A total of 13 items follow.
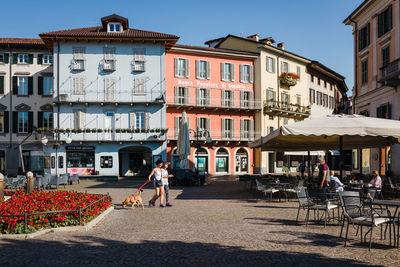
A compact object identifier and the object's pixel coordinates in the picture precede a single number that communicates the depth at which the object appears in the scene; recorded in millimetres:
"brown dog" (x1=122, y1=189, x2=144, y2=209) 13737
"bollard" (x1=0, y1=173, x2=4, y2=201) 14426
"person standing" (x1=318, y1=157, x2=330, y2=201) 13680
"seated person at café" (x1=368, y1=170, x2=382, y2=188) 14525
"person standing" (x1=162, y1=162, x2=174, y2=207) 14312
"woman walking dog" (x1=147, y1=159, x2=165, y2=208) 14133
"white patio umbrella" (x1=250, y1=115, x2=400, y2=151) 12602
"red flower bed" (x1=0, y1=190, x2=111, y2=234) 9070
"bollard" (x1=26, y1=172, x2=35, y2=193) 16422
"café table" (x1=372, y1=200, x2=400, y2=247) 7708
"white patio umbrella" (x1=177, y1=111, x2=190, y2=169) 24719
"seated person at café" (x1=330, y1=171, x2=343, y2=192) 13209
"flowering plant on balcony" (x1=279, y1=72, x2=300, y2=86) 46750
